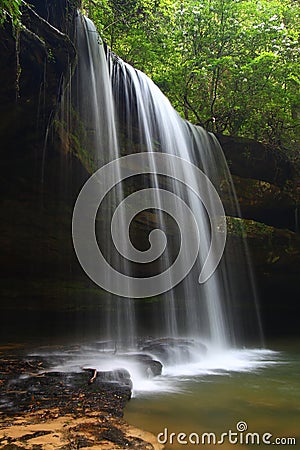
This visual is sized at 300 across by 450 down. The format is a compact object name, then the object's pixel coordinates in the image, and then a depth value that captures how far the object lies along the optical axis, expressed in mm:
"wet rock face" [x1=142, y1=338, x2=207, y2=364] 6465
